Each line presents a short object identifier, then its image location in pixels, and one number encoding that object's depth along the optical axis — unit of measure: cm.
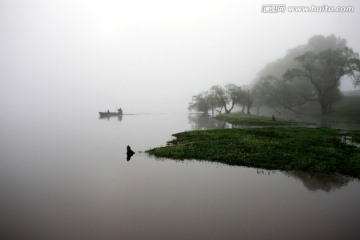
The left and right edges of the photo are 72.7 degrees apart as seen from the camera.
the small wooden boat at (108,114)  9028
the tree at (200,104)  10205
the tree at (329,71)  5972
